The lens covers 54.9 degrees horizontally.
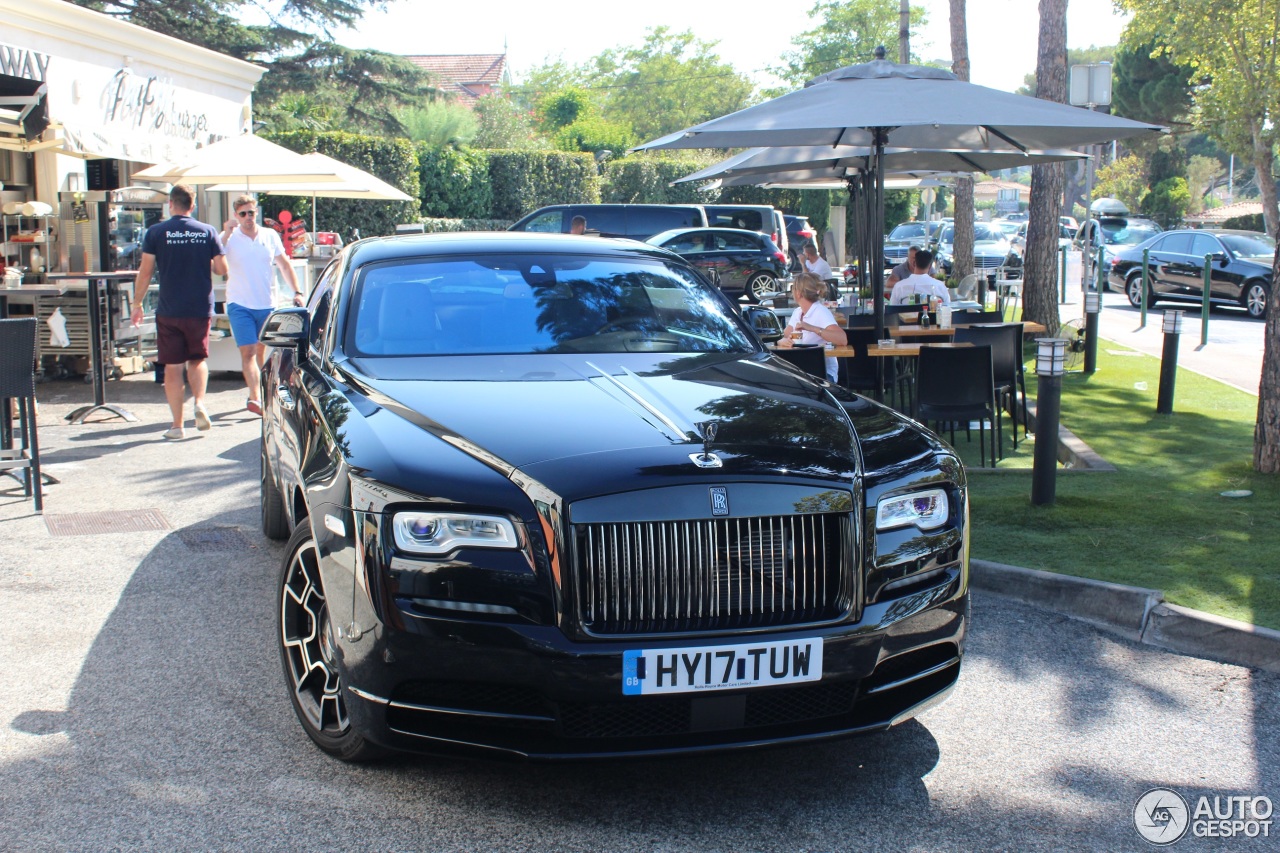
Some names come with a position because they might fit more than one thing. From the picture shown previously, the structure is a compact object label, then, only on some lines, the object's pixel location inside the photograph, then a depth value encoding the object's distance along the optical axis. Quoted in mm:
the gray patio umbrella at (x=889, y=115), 8078
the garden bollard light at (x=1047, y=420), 7016
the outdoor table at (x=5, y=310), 7605
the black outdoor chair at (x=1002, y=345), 9484
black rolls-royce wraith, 3273
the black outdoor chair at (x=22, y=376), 6965
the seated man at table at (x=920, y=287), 11453
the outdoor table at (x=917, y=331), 10078
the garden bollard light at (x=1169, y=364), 10477
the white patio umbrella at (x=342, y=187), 14570
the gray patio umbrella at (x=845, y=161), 12424
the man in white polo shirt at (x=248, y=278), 10422
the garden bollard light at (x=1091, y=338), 13297
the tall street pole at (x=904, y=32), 24527
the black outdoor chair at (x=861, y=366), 9758
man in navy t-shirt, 9805
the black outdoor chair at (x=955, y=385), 8484
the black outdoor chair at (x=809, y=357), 7910
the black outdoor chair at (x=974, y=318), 11594
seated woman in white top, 8820
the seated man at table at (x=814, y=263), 16688
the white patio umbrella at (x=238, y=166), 12820
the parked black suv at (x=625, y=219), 23625
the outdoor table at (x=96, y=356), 10445
